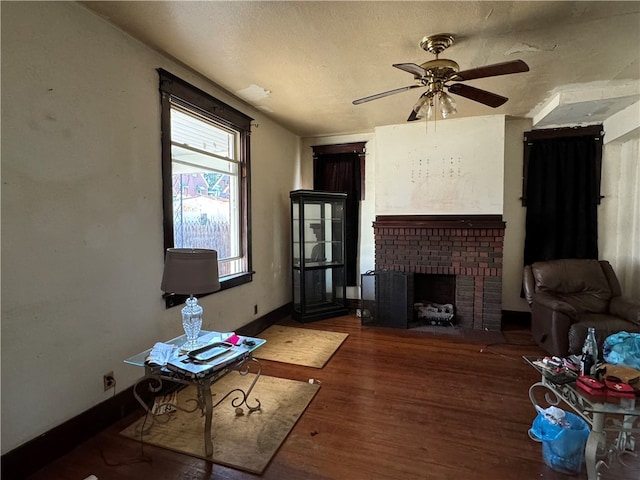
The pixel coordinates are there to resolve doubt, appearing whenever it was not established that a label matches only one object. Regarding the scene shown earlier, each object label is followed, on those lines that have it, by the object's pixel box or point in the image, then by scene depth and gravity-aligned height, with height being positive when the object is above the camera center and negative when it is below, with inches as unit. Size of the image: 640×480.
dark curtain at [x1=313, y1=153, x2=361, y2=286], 191.8 +26.5
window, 104.6 +20.2
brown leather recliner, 114.0 -29.0
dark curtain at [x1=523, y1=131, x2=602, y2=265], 155.2 +16.0
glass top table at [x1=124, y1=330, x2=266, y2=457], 71.5 -33.0
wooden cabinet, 173.2 -14.7
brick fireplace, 160.2 -13.0
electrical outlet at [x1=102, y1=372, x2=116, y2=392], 84.0 -40.3
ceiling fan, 82.4 +41.5
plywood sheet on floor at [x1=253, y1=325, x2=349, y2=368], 125.8 -50.8
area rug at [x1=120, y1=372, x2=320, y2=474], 73.9 -51.8
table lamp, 74.5 -10.3
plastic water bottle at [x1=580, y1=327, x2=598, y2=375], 73.5 -30.1
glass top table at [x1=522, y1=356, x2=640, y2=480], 62.4 -39.4
